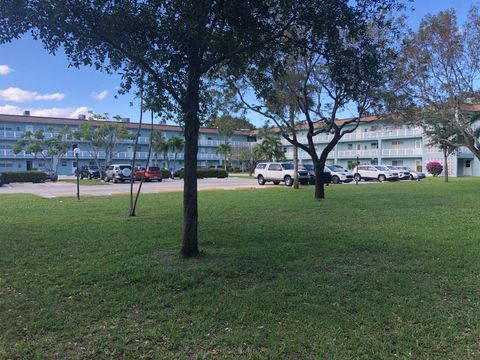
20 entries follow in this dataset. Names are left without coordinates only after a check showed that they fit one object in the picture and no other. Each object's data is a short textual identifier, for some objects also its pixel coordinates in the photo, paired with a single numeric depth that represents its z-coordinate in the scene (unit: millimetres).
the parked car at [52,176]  42812
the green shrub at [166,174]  49031
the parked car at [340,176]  35406
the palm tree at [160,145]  58969
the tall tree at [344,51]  6596
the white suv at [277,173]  30828
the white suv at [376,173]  39791
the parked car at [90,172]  47250
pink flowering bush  50562
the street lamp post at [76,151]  20341
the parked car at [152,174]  39450
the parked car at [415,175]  42531
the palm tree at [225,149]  66438
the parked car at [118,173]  37656
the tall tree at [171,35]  5805
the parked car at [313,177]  31109
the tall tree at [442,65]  19812
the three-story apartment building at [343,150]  56375
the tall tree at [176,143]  58094
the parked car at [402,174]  41294
